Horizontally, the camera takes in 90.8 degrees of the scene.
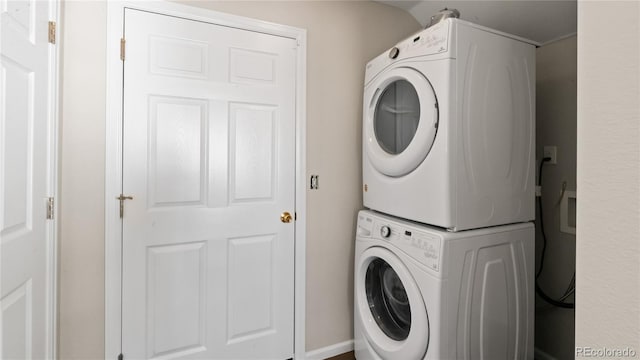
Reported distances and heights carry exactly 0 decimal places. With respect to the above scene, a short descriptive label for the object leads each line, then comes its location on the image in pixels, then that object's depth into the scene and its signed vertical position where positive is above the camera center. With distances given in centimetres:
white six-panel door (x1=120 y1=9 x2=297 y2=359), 150 -7
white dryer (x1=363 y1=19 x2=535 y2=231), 129 +22
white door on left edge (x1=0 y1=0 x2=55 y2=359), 96 -2
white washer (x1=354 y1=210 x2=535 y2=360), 128 -50
